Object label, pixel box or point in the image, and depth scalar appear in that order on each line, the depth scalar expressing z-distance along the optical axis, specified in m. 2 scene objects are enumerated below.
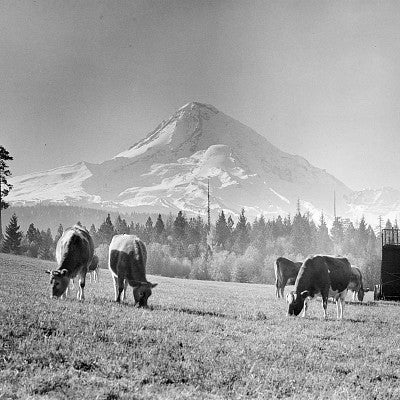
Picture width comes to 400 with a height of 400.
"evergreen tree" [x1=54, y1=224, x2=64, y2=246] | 149.98
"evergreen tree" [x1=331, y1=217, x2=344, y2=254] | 148.38
